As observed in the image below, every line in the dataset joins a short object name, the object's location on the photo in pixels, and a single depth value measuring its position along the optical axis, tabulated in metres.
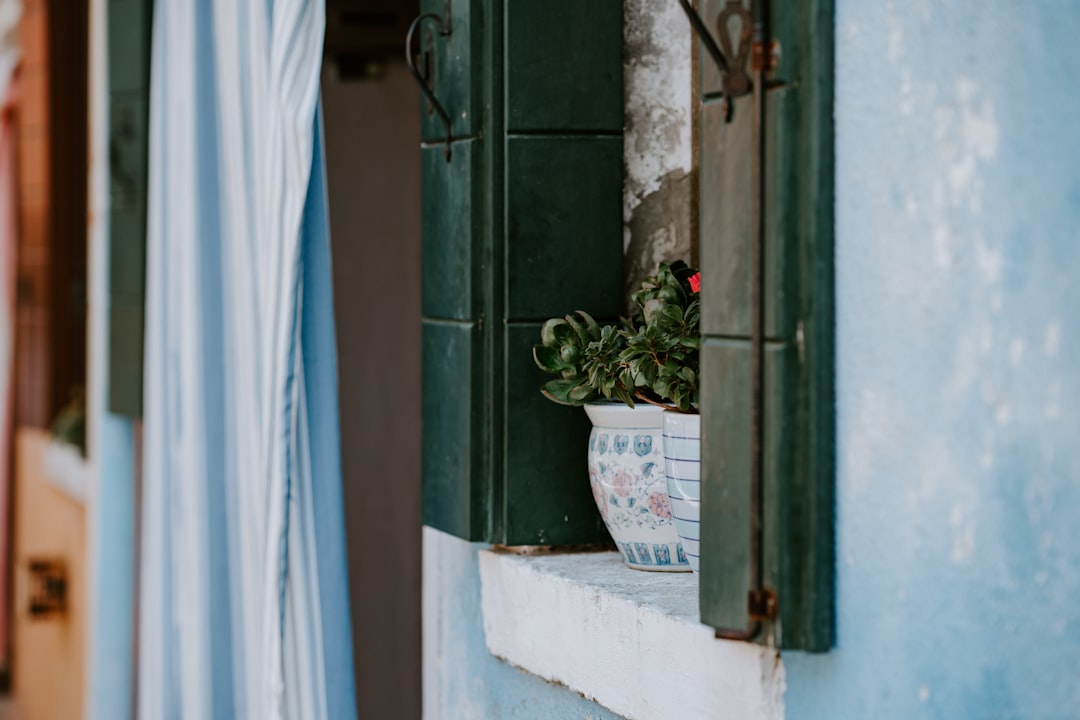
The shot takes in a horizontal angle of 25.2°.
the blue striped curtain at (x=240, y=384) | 3.57
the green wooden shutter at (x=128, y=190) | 5.85
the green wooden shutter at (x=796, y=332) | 2.33
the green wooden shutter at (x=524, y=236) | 3.34
